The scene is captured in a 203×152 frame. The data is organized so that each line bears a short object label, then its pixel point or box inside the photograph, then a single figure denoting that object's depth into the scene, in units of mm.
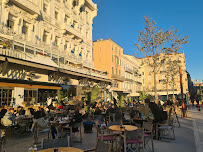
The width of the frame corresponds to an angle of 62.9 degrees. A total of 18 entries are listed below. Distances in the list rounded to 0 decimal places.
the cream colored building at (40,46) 13391
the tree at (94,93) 16188
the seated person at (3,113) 8575
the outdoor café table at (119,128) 5421
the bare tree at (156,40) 14478
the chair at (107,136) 5293
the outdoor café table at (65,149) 3283
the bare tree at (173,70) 23062
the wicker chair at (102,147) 3040
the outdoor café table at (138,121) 7835
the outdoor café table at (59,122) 6686
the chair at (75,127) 6660
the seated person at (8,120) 7789
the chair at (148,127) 5580
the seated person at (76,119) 6672
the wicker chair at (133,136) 4863
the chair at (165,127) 7004
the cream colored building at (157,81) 50184
